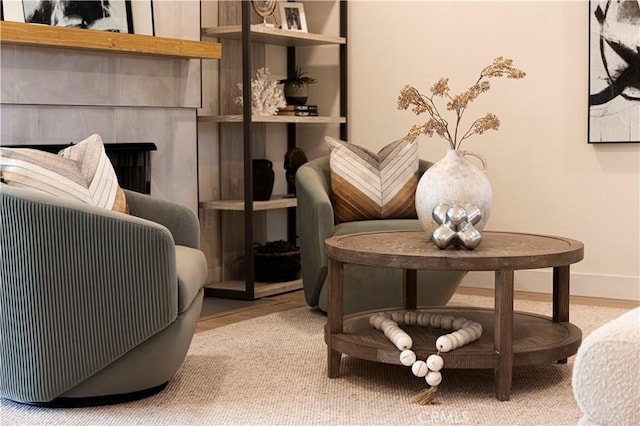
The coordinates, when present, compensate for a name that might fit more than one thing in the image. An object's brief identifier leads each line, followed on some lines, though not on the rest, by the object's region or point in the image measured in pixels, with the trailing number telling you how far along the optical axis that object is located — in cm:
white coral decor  509
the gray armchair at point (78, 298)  274
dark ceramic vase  518
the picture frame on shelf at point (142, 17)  449
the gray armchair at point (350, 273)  408
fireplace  440
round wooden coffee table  295
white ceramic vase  332
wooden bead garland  294
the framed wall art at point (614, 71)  469
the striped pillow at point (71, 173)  300
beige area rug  277
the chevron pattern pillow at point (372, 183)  448
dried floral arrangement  349
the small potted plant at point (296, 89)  545
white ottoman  138
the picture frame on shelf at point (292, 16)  548
